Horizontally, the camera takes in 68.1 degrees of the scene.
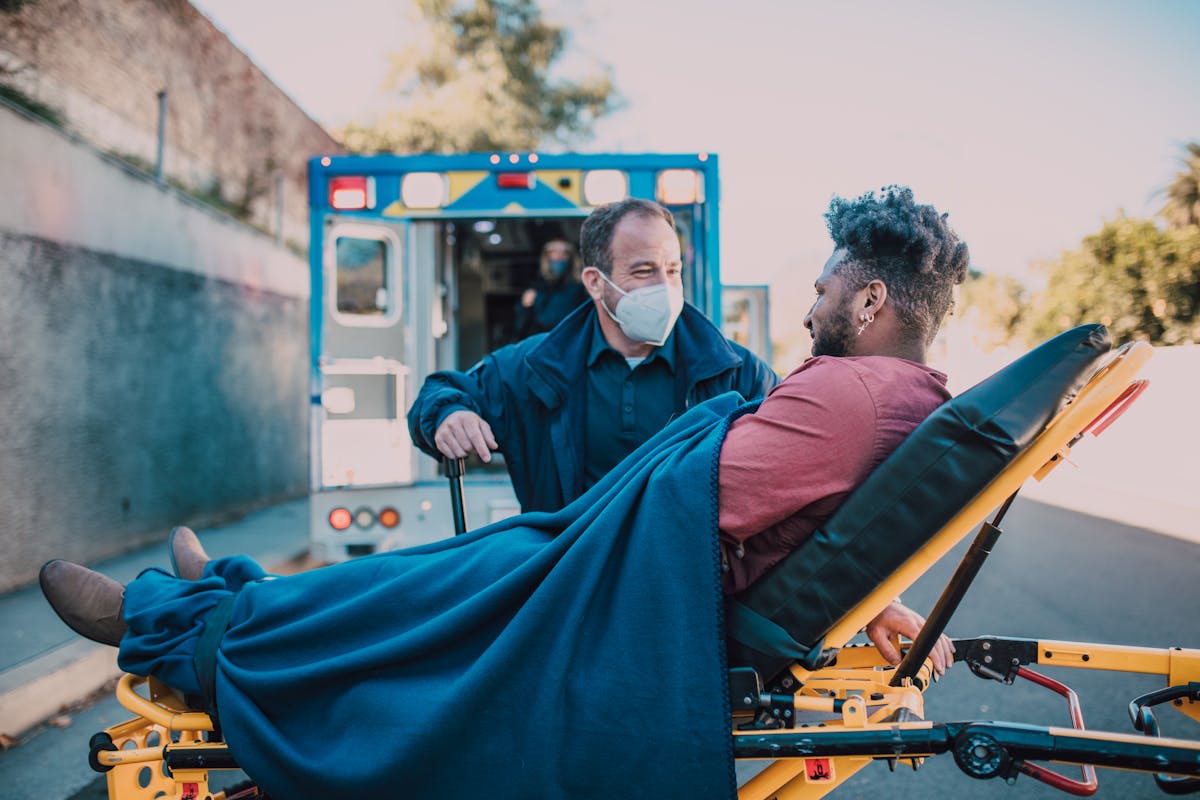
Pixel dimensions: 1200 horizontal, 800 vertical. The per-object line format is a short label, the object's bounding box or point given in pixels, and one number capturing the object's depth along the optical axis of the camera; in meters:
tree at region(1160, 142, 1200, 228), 24.64
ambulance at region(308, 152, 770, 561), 5.23
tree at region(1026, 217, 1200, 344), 16.09
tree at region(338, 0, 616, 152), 19.23
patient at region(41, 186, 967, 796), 1.82
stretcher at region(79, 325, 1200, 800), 1.68
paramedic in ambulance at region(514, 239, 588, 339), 6.87
